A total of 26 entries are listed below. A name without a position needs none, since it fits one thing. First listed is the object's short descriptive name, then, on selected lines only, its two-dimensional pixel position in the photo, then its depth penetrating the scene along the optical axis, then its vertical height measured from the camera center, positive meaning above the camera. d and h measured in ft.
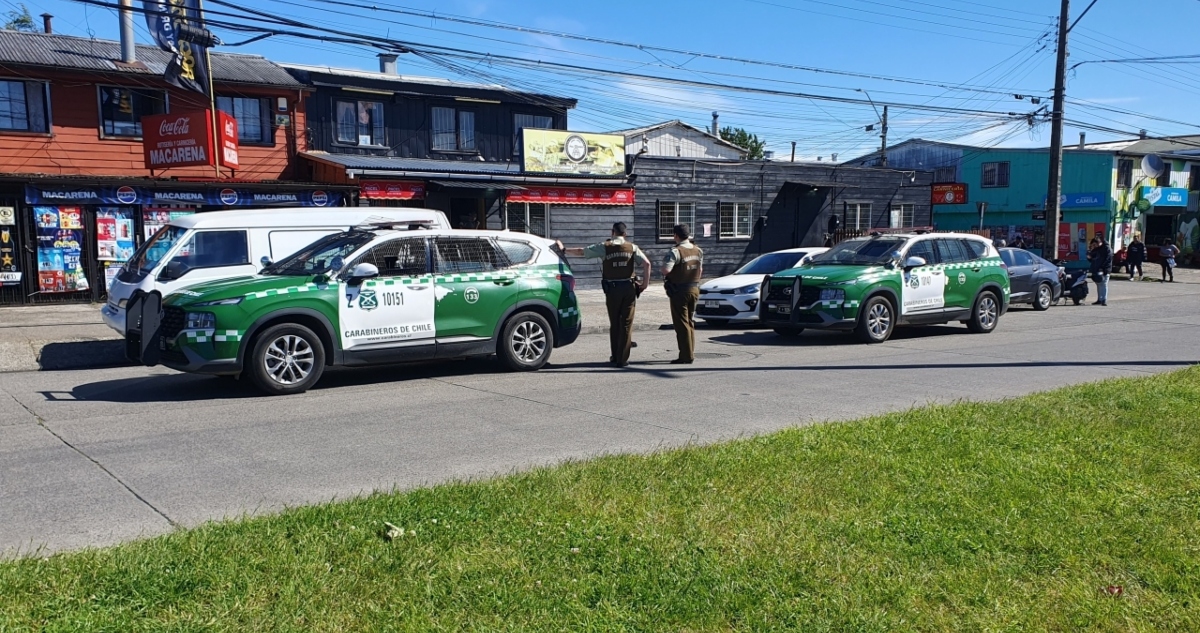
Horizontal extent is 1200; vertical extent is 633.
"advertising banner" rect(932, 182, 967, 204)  110.52 +3.48
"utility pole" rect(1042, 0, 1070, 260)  88.22 +7.12
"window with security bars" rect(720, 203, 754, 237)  96.01 +0.68
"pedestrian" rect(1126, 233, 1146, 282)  109.40 -3.97
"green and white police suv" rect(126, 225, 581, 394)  31.09 -2.82
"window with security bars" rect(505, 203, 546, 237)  81.51 +0.90
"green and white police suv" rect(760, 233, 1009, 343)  47.57 -3.30
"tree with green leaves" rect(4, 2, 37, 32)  152.66 +34.23
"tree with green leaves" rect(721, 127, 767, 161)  255.70 +23.40
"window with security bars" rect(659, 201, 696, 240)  90.79 +1.00
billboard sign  78.89 +6.35
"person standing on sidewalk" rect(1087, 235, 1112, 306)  76.64 -3.80
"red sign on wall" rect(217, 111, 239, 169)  65.98 +6.43
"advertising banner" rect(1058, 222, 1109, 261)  143.54 -2.37
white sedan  56.08 -4.31
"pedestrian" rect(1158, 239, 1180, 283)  105.91 -4.19
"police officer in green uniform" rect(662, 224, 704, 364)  39.55 -2.39
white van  42.24 -0.69
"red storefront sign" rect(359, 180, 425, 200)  71.31 +3.01
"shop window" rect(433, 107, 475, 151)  89.10 +9.30
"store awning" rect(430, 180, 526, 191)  72.43 +3.38
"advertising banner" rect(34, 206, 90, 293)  59.11 -0.90
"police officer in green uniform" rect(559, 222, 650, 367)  38.73 -2.24
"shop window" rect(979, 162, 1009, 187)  156.97 +7.77
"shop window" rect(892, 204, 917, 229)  111.13 +0.95
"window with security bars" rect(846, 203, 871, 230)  106.73 +0.92
